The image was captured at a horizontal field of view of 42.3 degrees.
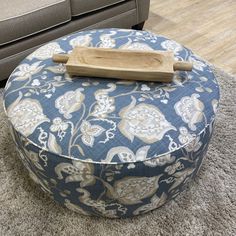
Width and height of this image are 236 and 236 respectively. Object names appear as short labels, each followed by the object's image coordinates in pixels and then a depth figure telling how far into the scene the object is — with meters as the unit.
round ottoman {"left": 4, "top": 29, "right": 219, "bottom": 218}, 0.88
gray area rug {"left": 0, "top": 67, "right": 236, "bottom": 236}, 1.08
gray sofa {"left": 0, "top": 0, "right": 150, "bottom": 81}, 1.51
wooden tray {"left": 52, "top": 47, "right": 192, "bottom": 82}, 1.02
